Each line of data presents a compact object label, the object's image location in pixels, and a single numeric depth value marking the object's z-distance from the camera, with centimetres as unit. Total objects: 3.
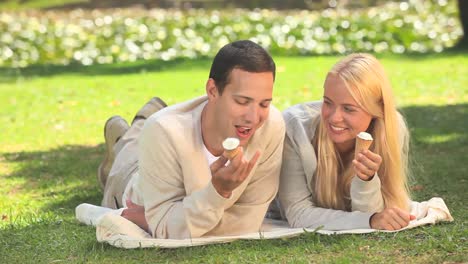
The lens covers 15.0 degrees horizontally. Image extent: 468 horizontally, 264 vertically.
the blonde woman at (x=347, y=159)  958
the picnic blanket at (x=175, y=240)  930
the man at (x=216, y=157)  890
